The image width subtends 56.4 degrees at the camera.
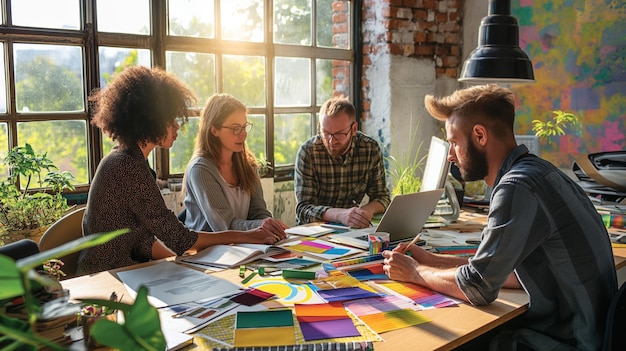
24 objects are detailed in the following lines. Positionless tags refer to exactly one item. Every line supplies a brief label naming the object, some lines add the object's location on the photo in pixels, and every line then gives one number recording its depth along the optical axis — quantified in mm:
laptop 2291
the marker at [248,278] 1835
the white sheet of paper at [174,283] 1672
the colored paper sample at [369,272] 1903
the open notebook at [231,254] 2049
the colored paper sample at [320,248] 2167
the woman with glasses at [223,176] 2701
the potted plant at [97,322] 365
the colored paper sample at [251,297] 1649
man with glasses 3230
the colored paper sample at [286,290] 1670
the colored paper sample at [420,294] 1672
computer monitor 2631
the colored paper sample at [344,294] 1678
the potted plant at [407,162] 4410
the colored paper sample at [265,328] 1365
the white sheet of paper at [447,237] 2391
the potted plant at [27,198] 2686
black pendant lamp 2543
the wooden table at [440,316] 1398
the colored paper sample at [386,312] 1488
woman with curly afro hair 2152
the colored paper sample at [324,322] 1418
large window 3025
